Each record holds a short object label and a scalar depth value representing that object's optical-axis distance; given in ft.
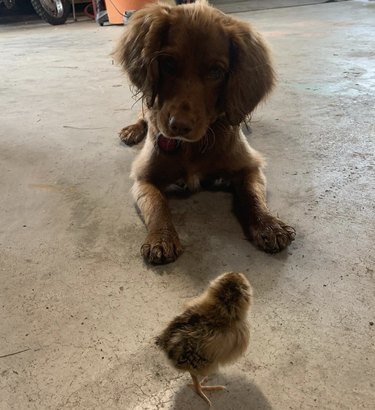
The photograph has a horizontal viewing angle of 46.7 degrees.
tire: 8.22
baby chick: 1.06
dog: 1.81
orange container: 6.61
